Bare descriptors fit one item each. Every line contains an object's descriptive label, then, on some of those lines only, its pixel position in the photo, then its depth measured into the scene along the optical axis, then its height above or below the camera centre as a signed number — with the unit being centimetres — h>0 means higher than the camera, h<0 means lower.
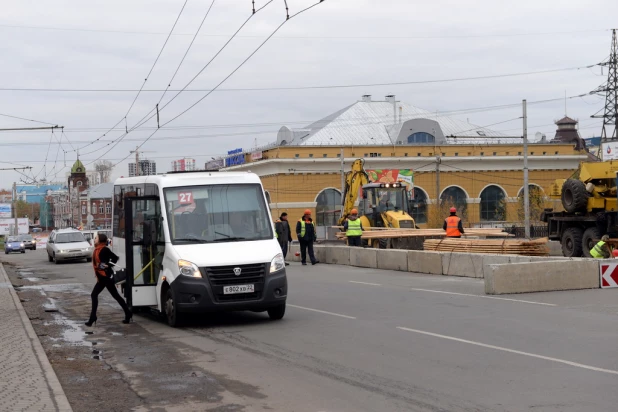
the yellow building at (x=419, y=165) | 8050 +445
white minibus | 1372 -53
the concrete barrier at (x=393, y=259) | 2609 -147
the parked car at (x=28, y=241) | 6750 -178
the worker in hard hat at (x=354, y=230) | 3116 -63
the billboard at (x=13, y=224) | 9856 -65
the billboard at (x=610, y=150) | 7202 +487
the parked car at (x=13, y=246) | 6312 -198
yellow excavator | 3866 +27
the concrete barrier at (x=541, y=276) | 1770 -139
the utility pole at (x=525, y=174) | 4170 +175
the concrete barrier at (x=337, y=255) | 3056 -152
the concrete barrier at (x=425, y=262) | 2406 -145
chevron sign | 1808 -143
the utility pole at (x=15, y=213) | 9874 +65
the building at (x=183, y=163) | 10850 +690
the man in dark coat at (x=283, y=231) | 3089 -63
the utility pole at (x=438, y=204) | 6562 +55
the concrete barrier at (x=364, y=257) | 2820 -150
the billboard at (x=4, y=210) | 9524 +101
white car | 4003 -131
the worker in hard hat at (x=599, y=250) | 2264 -115
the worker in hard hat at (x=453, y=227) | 2761 -54
